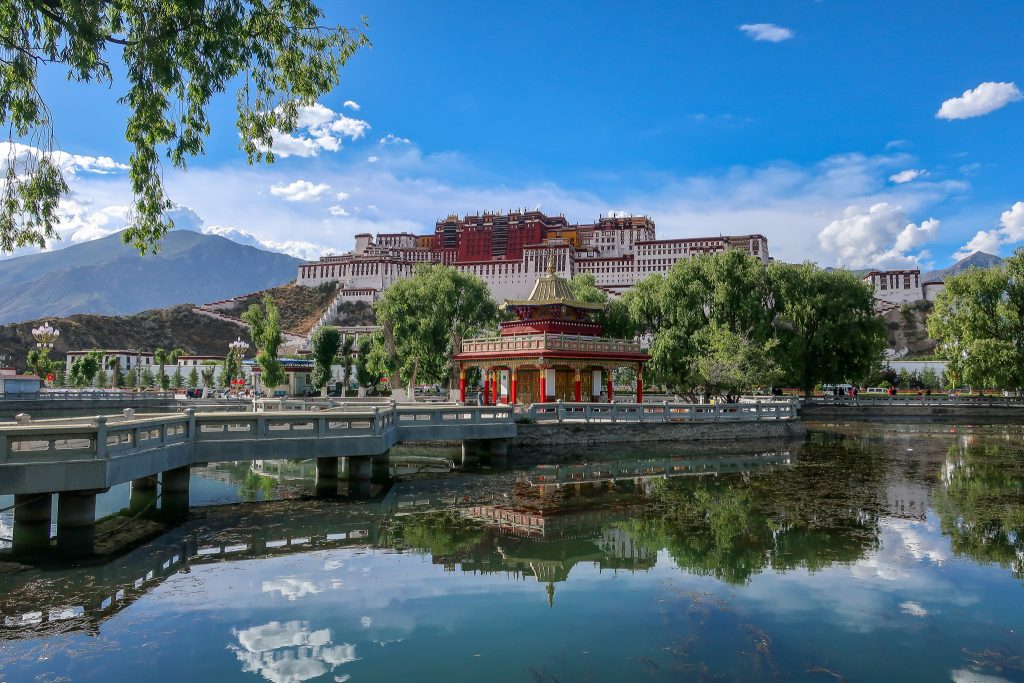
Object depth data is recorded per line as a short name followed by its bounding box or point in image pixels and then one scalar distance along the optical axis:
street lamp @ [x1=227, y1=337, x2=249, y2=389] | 63.24
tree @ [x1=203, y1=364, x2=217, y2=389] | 70.38
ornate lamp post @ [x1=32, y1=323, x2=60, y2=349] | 62.75
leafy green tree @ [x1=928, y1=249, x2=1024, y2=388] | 47.50
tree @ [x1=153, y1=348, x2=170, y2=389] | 71.25
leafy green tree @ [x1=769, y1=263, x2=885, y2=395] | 50.78
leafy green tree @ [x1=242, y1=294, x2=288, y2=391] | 52.69
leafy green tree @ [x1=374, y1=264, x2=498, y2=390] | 48.91
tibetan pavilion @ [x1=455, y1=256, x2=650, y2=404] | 35.69
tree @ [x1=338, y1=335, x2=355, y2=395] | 65.31
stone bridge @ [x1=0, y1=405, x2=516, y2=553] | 13.21
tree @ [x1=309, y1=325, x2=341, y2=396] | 61.34
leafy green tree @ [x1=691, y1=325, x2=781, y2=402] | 41.97
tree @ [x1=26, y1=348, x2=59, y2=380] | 68.59
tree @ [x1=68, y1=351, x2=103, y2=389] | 71.31
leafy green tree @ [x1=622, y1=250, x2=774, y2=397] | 45.03
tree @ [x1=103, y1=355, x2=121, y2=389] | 74.25
